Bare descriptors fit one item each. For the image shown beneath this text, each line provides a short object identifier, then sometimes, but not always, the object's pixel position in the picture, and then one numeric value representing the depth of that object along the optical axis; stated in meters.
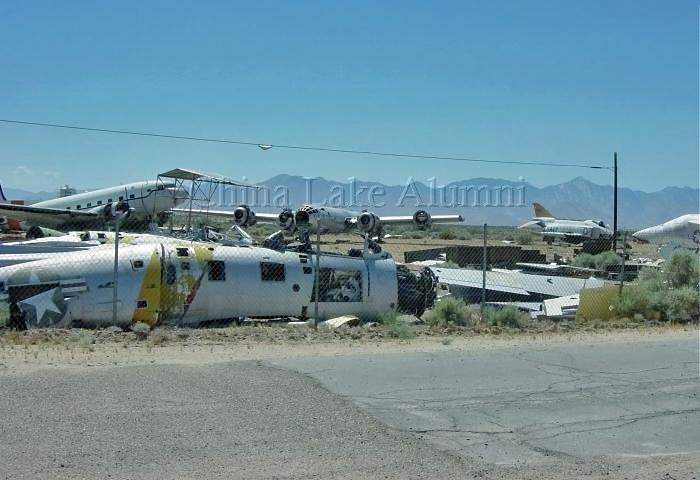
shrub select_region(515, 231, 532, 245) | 64.49
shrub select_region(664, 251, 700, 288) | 17.41
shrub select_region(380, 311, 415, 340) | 12.65
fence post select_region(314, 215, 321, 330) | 13.18
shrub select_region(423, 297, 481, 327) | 14.84
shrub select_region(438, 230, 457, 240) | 62.94
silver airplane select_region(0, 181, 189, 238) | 39.16
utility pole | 37.07
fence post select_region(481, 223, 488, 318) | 14.51
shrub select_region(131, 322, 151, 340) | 11.73
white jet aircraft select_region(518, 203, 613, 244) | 62.58
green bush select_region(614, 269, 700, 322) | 15.51
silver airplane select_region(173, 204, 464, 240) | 37.16
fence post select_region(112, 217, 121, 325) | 12.93
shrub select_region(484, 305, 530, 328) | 14.57
